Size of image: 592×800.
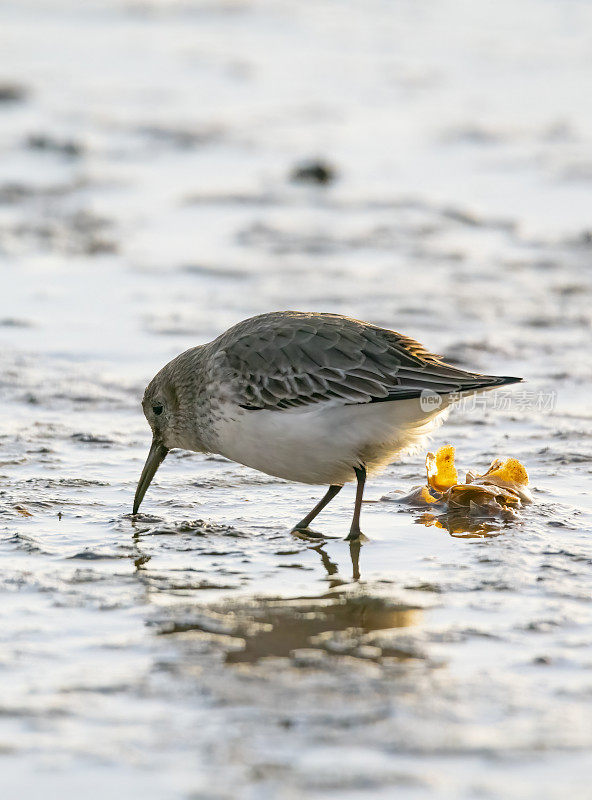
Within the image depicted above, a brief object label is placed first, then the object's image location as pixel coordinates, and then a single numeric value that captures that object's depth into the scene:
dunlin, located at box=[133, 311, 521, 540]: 6.29
